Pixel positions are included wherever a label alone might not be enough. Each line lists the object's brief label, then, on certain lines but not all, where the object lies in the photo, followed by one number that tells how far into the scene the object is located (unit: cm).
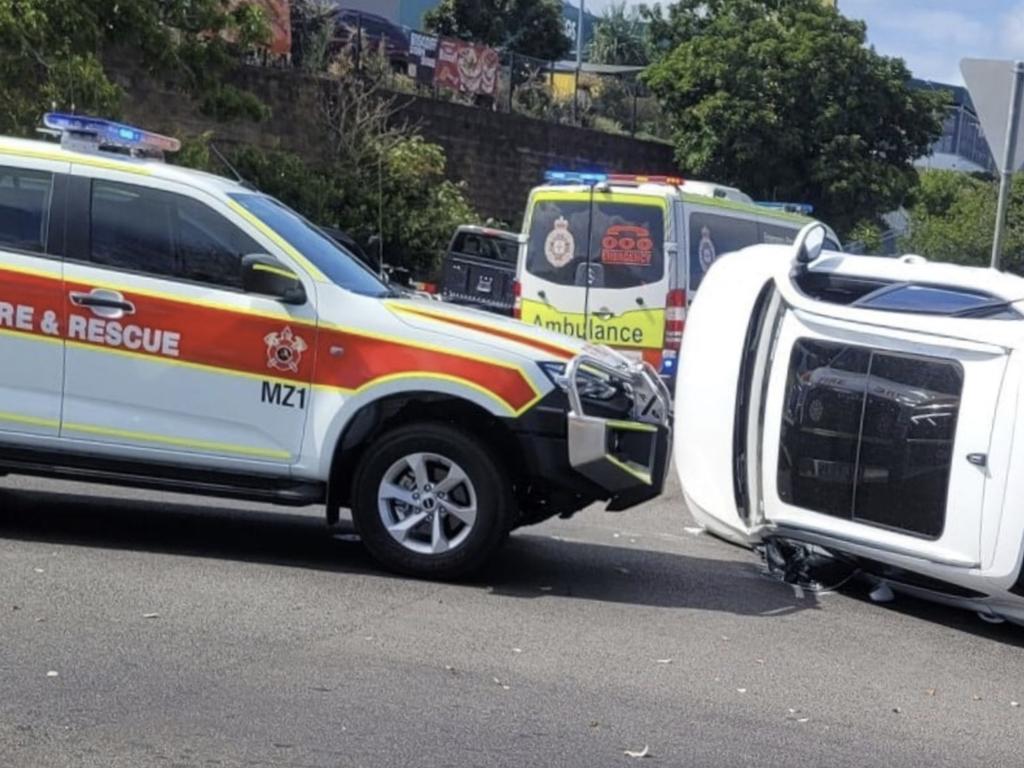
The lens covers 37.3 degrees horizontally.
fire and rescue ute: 727
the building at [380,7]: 4925
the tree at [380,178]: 2566
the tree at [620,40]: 6162
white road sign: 1088
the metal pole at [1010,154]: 1087
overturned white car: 702
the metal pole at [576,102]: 3519
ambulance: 1470
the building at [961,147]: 6462
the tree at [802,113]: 3488
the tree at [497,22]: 4653
